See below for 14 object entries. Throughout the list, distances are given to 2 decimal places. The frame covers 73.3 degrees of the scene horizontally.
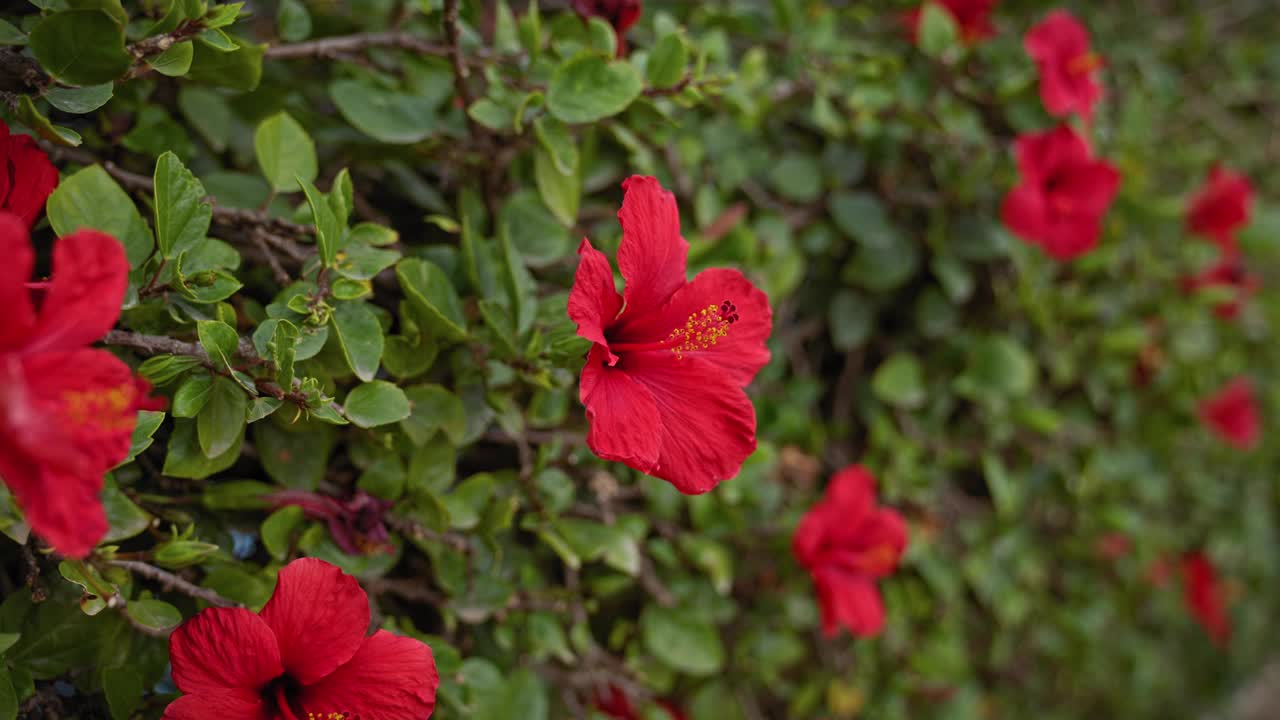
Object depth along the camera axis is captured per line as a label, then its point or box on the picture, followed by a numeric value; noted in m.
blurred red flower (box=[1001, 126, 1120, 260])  1.23
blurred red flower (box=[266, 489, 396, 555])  0.75
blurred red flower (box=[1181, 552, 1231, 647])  1.93
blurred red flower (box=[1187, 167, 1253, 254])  1.61
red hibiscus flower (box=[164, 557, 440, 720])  0.60
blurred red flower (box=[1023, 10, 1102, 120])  1.26
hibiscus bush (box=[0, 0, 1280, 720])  0.63
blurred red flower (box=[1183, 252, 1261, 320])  1.68
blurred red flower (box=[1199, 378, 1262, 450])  1.78
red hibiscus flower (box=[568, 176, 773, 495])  0.62
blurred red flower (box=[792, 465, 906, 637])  1.05
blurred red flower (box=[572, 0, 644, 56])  0.86
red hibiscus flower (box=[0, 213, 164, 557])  0.44
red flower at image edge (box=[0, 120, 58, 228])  0.60
